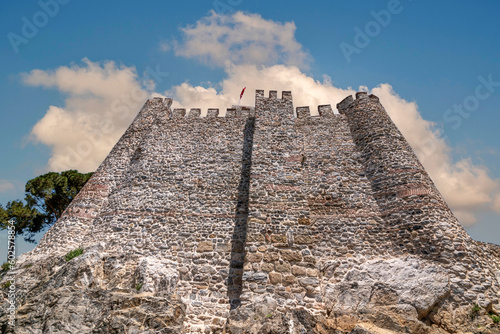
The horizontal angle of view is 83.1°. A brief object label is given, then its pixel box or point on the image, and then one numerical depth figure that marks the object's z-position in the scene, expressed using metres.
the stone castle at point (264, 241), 8.20
